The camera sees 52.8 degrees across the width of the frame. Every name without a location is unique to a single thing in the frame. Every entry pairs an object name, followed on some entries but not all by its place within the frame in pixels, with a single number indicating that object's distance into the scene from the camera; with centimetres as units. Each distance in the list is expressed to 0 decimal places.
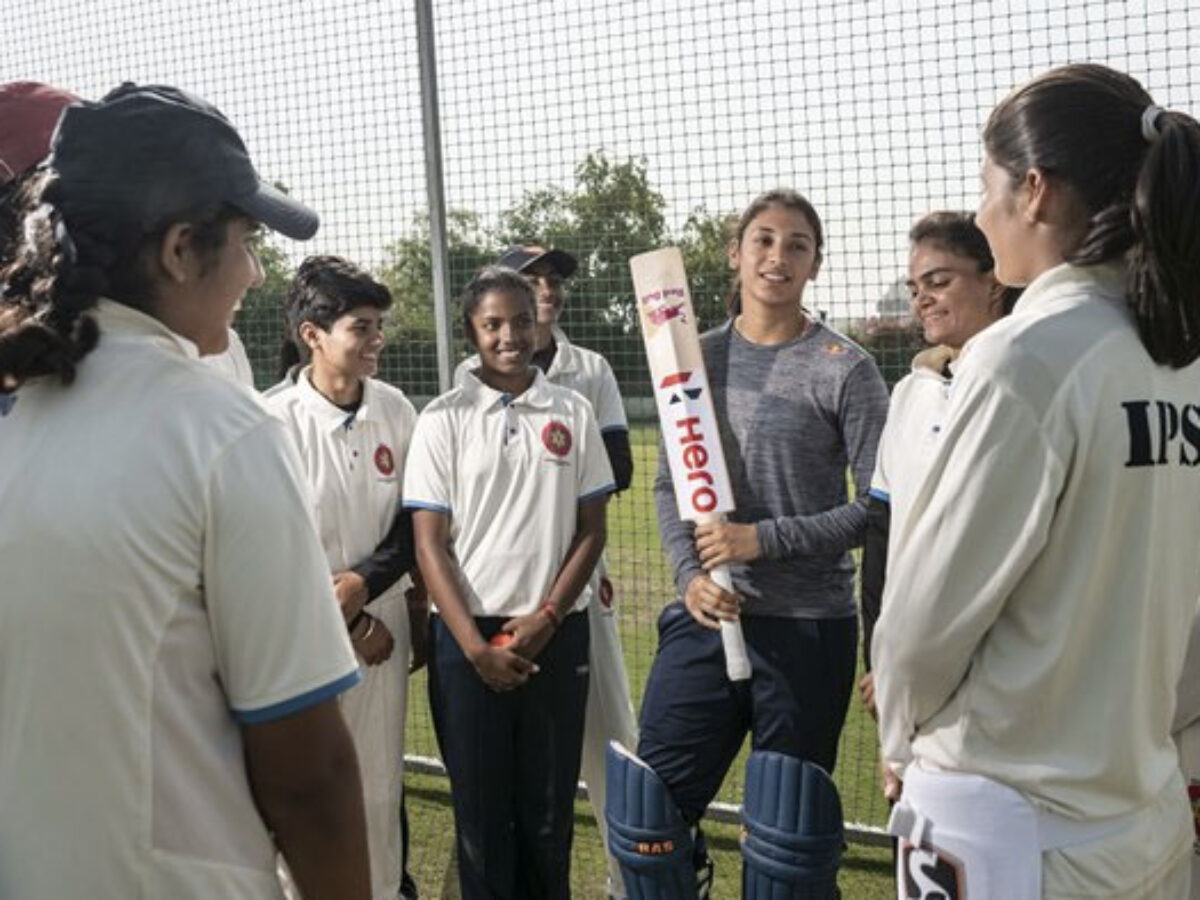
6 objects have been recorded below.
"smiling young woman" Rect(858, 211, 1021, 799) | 281
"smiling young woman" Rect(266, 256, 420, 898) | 330
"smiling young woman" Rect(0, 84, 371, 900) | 125
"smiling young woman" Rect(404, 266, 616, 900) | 317
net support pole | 407
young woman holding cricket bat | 291
